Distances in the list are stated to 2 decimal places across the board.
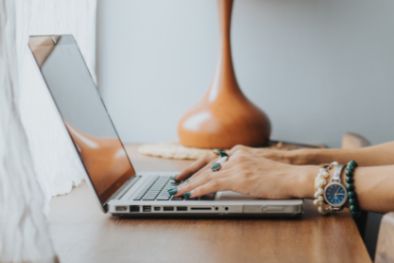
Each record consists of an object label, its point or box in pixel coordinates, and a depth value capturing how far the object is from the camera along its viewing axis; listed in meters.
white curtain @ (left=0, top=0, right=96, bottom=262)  0.68
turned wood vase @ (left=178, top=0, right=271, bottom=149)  1.59
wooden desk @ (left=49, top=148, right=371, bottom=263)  0.79
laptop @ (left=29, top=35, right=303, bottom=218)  0.97
